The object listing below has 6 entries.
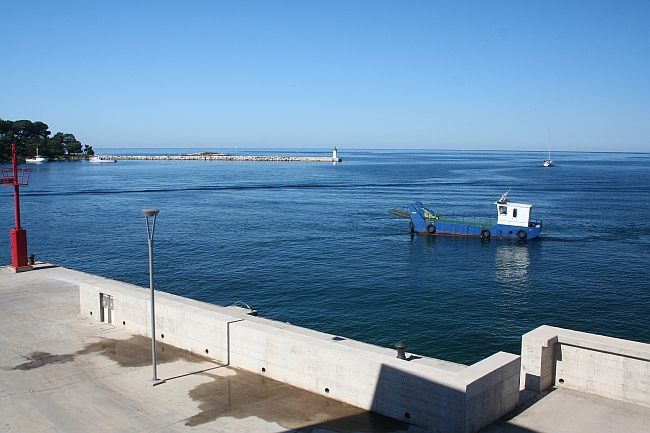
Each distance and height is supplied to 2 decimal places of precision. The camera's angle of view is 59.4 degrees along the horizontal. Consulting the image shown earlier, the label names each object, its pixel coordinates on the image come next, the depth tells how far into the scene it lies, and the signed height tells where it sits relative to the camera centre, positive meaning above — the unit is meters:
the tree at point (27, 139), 173.62 +4.16
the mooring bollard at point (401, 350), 11.10 -3.84
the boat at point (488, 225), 53.66 -6.80
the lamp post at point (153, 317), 11.84 -3.56
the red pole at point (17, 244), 23.53 -3.82
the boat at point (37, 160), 181.16 -2.58
